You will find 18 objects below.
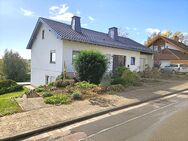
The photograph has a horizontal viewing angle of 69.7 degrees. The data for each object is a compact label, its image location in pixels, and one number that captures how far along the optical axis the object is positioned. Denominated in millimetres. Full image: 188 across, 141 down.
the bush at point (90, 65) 8898
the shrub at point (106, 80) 9090
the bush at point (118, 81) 9290
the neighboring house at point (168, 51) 24203
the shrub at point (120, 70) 10738
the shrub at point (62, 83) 8126
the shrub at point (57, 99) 5691
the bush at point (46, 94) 6421
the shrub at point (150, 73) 13539
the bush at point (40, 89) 7430
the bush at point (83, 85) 7886
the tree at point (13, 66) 17826
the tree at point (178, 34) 38846
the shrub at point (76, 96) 6274
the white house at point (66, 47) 10863
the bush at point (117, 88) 7942
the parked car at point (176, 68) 19616
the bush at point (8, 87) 10498
